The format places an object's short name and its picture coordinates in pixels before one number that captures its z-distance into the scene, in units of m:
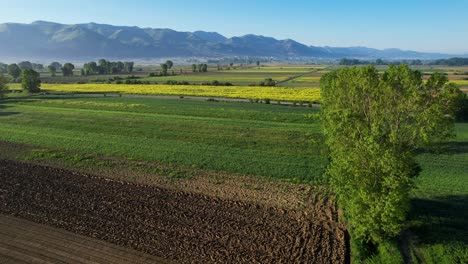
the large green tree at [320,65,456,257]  21.23
